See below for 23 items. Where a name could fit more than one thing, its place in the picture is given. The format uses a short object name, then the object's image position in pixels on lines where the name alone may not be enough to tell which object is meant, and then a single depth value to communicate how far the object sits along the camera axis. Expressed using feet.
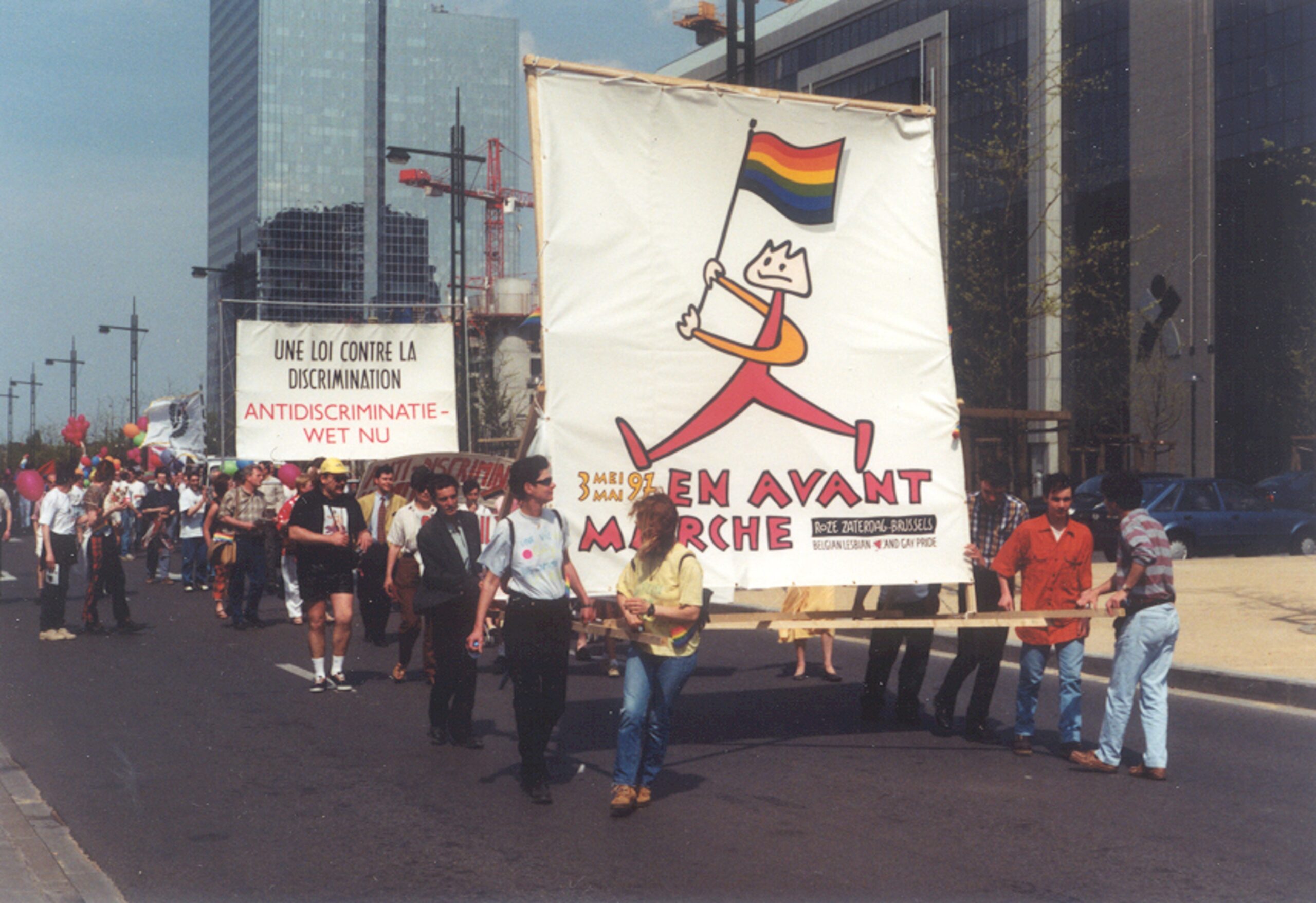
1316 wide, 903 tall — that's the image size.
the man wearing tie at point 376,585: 43.62
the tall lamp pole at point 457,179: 79.20
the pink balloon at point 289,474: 69.82
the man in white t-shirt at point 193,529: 65.10
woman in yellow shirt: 21.59
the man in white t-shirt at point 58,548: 45.78
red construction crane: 337.31
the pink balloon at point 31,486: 81.76
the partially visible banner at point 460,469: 50.16
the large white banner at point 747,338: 23.89
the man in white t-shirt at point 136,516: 78.64
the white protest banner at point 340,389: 59.67
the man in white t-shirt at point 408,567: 35.14
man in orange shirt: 25.82
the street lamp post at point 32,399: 246.27
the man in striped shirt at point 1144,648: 24.16
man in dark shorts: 33.37
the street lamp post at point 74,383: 216.54
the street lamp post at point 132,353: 176.86
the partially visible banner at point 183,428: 87.40
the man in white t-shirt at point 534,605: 22.82
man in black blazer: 27.63
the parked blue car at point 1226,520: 74.90
